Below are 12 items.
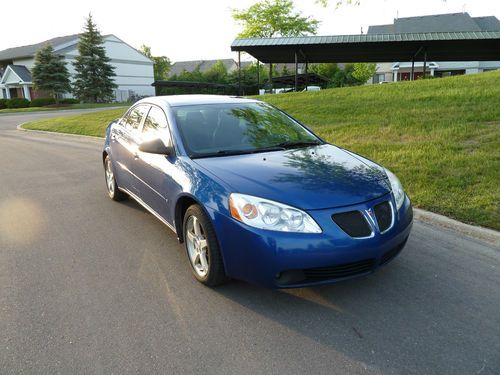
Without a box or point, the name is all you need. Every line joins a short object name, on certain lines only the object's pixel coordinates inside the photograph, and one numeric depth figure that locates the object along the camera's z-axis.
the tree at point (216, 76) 54.98
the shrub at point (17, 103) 40.69
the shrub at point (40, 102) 41.47
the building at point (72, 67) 51.09
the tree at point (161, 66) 80.89
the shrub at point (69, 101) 43.06
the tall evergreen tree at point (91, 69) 43.72
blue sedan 2.90
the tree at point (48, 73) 41.16
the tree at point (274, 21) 55.59
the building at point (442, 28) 53.72
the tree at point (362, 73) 51.00
